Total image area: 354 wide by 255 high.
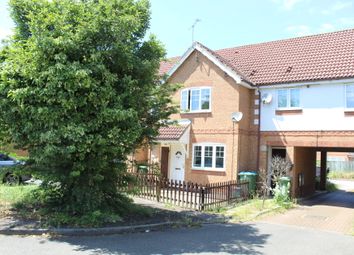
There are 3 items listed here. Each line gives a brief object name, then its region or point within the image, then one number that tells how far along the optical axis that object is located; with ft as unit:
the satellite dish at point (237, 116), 60.59
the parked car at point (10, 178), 58.92
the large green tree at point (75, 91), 30.76
